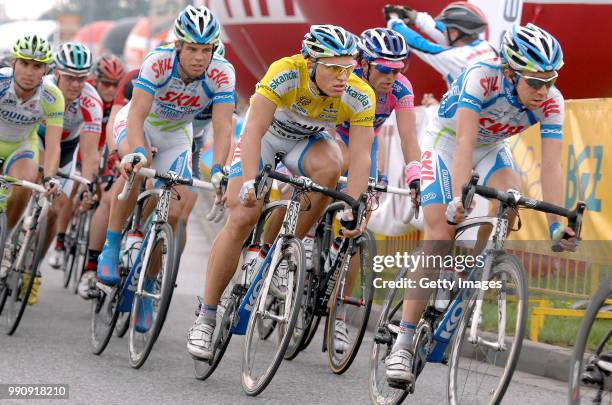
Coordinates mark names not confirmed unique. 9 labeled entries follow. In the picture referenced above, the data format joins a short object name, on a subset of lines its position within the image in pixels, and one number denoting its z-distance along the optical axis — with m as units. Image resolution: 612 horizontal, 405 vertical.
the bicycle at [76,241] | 23.80
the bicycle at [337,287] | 15.35
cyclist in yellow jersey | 13.78
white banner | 24.89
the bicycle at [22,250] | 17.61
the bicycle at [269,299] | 13.30
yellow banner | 19.08
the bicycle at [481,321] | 11.14
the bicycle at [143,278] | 14.76
